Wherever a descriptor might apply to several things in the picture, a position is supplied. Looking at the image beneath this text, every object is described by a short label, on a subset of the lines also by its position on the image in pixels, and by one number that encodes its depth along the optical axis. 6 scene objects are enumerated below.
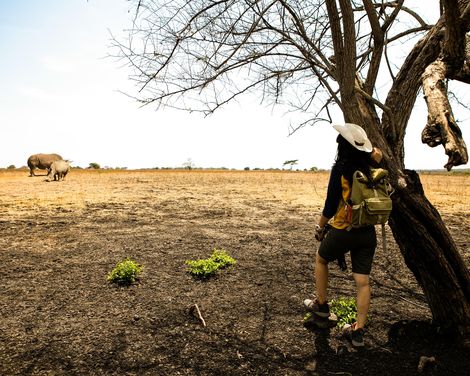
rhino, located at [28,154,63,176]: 30.95
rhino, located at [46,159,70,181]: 23.95
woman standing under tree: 3.35
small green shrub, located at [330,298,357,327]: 4.08
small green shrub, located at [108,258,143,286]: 5.20
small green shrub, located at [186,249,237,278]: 5.49
